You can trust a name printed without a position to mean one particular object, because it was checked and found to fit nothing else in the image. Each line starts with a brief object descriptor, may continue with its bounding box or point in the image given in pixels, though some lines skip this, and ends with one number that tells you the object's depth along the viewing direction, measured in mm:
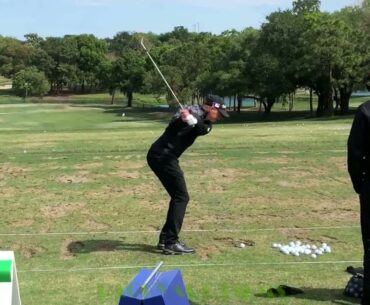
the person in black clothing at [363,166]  4703
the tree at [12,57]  112062
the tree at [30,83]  94312
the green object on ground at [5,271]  3991
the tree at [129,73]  84688
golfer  7070
